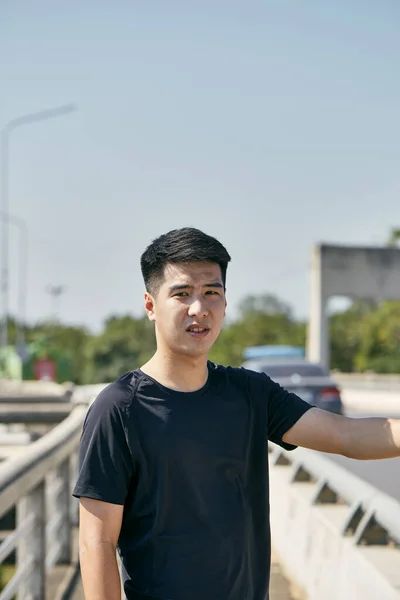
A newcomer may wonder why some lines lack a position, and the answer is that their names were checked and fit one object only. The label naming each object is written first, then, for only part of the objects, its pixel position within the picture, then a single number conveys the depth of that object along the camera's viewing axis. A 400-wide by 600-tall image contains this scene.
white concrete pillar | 38.22
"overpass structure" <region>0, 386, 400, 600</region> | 4.71
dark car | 19.62
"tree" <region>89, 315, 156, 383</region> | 73.81
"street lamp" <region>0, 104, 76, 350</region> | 36.24
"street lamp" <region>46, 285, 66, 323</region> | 91.86
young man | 2.54
